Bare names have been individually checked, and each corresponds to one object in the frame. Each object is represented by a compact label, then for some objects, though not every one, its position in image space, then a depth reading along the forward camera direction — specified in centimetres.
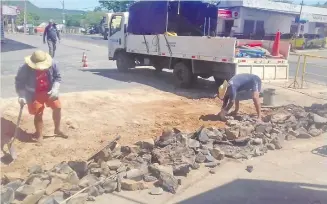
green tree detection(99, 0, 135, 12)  5622
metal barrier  1344
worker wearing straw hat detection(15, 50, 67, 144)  577
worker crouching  783
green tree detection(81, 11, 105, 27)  8539
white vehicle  1043
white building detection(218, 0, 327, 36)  3807
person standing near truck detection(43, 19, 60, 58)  1661
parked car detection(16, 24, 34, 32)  5362
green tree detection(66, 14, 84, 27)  8836
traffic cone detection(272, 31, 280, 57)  1175
